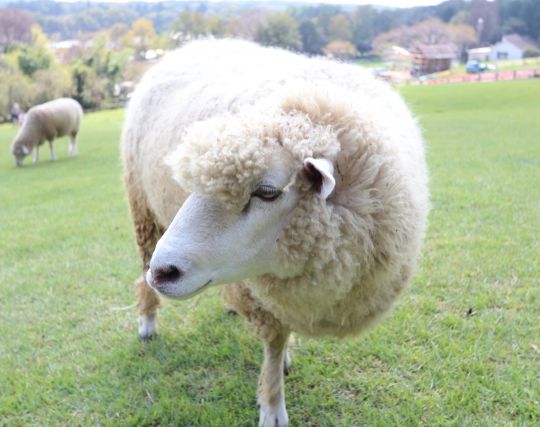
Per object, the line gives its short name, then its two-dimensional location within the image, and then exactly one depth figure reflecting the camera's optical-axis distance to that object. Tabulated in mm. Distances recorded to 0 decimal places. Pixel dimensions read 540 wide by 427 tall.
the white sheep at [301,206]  1742
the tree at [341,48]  64825
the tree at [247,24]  63044
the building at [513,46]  67250
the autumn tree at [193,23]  80375
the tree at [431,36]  73500
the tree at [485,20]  74375
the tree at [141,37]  78812
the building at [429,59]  63344
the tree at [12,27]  82938
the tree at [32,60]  43562
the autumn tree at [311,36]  68250
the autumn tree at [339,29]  74188
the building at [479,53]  74500
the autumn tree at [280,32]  55500
